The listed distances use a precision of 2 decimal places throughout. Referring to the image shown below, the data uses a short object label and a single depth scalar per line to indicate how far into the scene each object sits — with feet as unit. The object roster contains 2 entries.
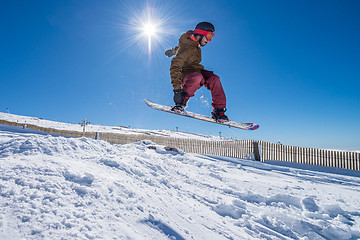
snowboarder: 10.96
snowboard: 16.30
